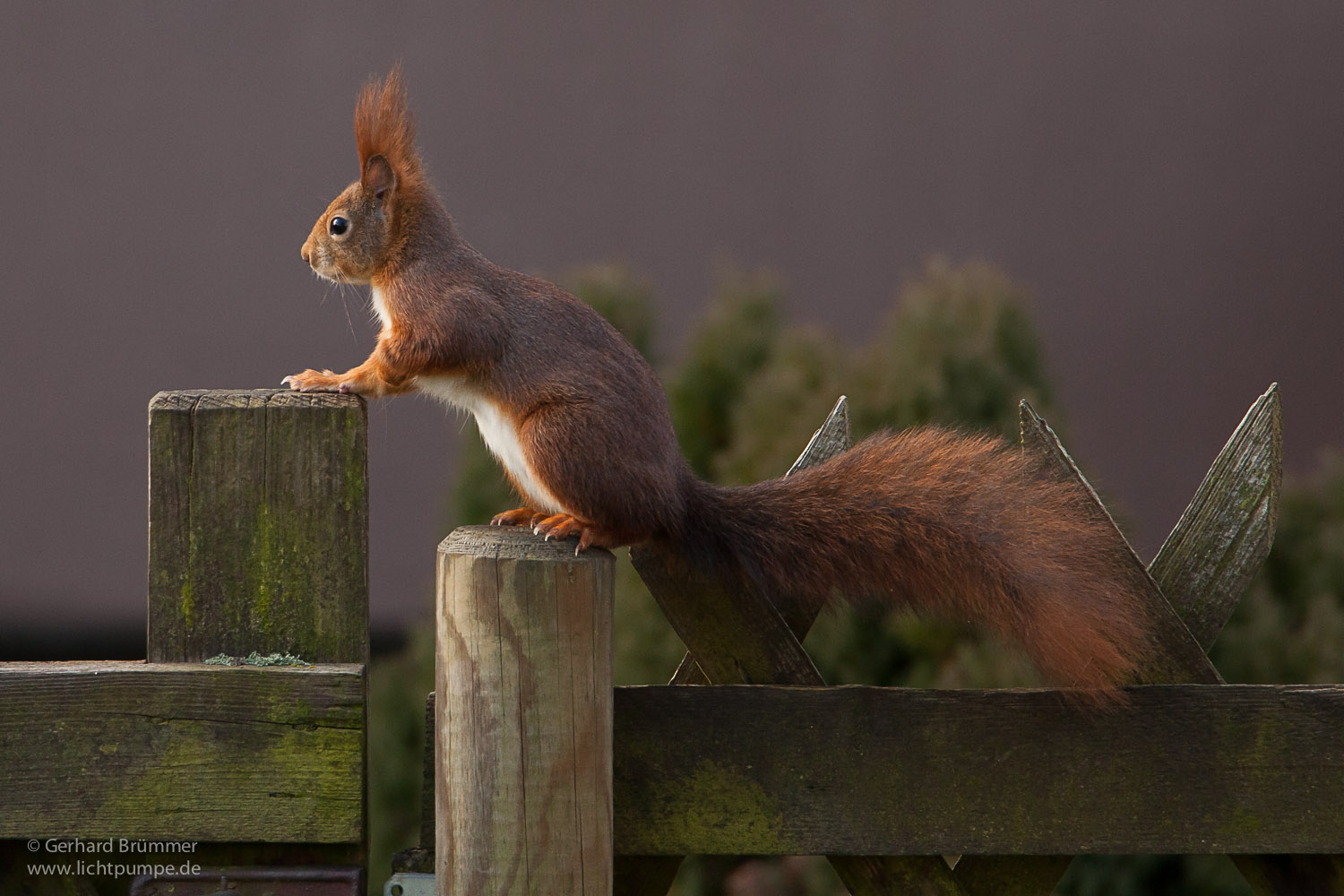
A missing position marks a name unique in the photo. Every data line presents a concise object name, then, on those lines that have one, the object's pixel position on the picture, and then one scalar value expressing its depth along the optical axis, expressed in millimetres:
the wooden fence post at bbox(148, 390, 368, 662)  9250
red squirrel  9288
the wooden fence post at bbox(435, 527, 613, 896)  9208
